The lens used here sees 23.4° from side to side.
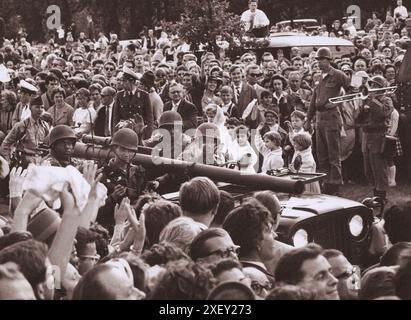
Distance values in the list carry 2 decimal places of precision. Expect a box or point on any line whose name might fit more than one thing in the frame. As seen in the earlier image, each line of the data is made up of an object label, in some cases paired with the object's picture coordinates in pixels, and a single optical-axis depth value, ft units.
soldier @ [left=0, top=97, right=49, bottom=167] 36.86
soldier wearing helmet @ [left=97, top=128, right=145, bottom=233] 26.48
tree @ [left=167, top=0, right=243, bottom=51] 60.70
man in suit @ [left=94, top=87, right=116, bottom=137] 40.96
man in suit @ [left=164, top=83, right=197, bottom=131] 39.35
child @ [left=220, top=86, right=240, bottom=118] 43.83
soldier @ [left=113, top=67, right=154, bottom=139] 39.75
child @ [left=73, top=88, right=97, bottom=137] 42.34
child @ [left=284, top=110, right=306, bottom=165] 41.24
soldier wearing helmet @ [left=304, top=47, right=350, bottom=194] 41.70
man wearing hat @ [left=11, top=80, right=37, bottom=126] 45.68
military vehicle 24.12
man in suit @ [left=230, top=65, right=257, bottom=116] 45.91
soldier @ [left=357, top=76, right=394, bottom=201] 40.91
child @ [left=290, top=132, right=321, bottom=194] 37.47
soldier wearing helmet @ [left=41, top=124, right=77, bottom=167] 24.93
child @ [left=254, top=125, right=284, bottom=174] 36.68
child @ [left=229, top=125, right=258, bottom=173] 32.92
